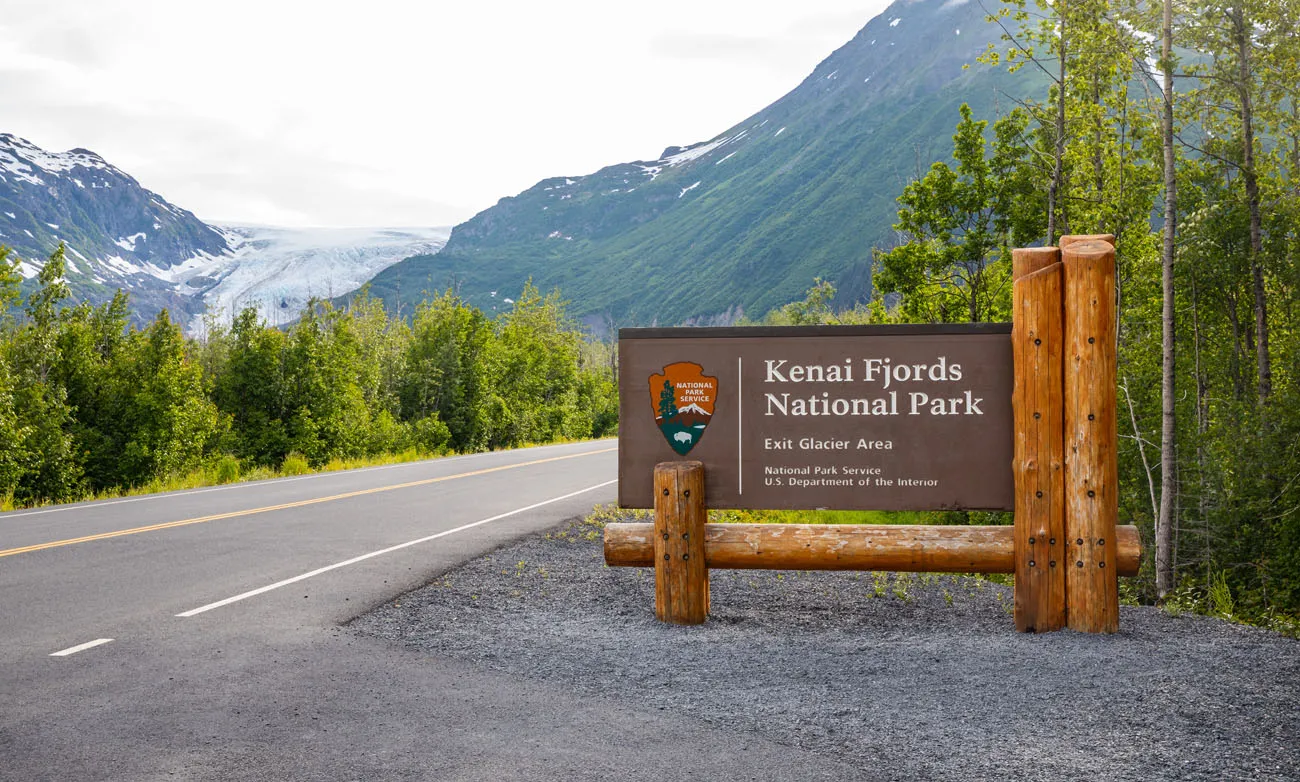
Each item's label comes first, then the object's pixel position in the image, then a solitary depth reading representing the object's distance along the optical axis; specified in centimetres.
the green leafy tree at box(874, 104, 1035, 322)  1967
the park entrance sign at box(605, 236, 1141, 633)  664
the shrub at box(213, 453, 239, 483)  2055
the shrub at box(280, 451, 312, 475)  2314
